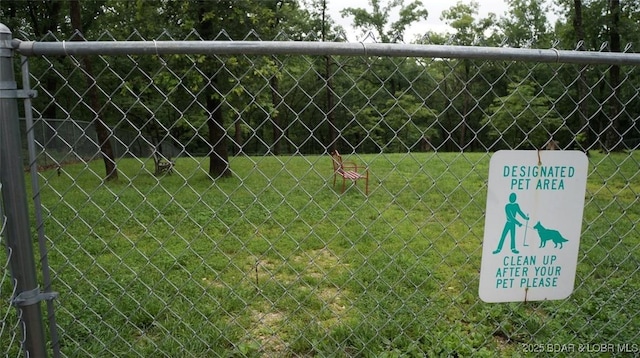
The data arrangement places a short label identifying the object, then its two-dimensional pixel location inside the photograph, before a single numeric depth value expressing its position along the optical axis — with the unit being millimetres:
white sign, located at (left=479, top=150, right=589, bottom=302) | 1609
